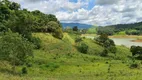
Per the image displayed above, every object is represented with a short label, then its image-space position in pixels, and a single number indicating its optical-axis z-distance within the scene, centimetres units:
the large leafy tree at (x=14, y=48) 1431
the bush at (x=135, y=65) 2015
